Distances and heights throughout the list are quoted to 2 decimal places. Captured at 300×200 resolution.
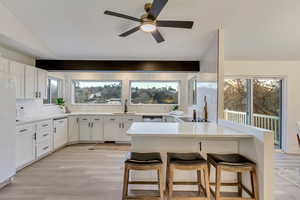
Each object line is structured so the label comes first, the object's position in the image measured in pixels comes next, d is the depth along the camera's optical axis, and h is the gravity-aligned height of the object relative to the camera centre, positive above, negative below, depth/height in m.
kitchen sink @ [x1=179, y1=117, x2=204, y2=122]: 3.91 -0.45
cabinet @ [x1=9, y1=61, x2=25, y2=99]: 3.59 +0.44
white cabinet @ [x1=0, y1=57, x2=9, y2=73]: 3.33 +0.60
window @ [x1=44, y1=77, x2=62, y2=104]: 5.55 +0.25
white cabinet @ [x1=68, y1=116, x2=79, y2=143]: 5.50 -0.88
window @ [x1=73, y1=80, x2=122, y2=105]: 6.36 +0.21
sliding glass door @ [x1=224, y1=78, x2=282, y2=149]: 4.79 -0.05
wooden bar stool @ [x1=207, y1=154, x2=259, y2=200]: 2.01 -0.71
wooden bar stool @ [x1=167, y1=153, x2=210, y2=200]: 2.01 -0.70
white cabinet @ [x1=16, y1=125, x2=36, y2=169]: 3.32 -0.86
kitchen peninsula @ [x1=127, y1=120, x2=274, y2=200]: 2.01 -0.55
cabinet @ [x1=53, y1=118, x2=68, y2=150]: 4.67 -0.89
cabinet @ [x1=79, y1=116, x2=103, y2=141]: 5.66 -0.87
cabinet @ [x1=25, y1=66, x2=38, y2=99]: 4.00 +0.33
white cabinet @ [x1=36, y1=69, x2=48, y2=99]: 4.45 +0.37
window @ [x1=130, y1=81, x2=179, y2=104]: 6.37 +0.22
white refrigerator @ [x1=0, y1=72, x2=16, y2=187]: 2.71 -0.44
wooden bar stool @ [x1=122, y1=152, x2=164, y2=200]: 1.99 -0.69
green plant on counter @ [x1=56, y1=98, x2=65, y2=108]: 5.75 -0.11
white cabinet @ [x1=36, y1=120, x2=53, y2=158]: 3.90 -0.86
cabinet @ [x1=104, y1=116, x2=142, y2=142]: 5.66 -0.81
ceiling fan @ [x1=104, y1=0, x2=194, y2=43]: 2.32 +0.99
